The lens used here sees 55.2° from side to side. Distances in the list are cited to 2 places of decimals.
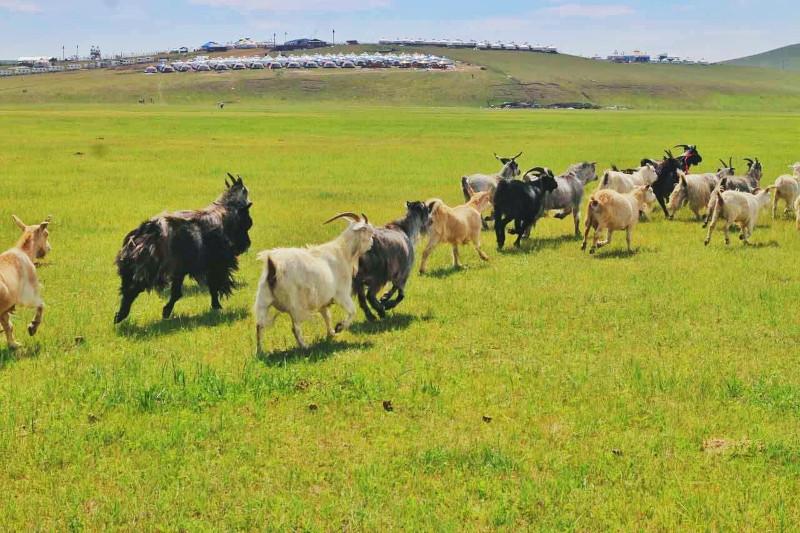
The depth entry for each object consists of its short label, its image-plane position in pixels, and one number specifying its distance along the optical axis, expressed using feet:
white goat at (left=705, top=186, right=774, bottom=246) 54.54
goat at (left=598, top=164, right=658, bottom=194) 67.56
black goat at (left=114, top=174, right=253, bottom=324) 35.14
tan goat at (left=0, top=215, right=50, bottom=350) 29.32
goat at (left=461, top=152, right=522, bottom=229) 68.23
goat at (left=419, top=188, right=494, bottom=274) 46.26
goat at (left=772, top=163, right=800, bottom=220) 67.00
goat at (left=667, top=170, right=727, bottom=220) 68.90
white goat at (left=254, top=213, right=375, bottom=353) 28.81
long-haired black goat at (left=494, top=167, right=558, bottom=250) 55.31
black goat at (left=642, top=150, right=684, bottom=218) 71.36
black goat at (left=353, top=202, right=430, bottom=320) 35.04
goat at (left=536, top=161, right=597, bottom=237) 60.44
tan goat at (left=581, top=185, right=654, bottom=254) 52.26
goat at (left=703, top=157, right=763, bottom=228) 67.92
